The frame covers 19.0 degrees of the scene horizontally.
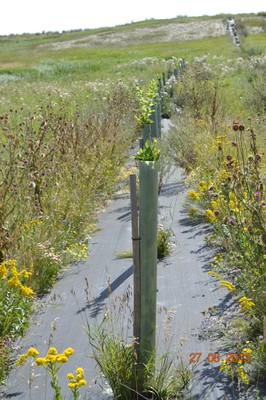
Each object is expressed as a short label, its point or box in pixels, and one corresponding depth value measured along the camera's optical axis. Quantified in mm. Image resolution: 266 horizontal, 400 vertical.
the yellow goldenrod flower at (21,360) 3655
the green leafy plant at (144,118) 8633
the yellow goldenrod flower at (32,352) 3281
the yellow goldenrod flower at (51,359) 3174
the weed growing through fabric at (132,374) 3967
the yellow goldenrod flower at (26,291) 4531
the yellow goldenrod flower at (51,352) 3198
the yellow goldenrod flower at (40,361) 3137
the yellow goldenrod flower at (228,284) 4266
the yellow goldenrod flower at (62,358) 3150
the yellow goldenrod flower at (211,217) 5878
